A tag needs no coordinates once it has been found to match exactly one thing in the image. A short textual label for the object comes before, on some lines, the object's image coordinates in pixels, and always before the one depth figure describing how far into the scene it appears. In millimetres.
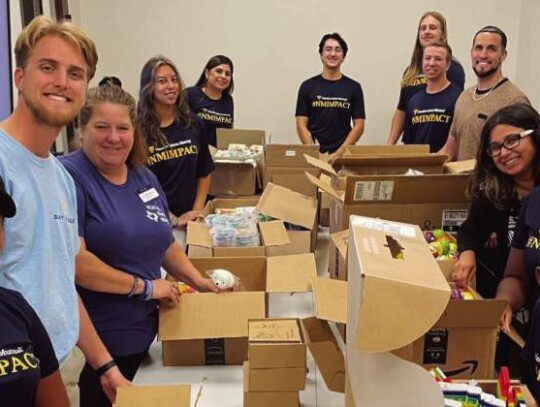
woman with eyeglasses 1903
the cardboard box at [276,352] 1428
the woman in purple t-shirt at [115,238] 1579
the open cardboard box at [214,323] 1681
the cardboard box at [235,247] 2254
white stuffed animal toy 1834
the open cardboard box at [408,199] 2227
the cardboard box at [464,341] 1498
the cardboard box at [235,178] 3332
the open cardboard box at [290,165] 3143
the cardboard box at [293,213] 2486
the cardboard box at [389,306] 850
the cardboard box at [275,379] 1435
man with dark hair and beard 2902
